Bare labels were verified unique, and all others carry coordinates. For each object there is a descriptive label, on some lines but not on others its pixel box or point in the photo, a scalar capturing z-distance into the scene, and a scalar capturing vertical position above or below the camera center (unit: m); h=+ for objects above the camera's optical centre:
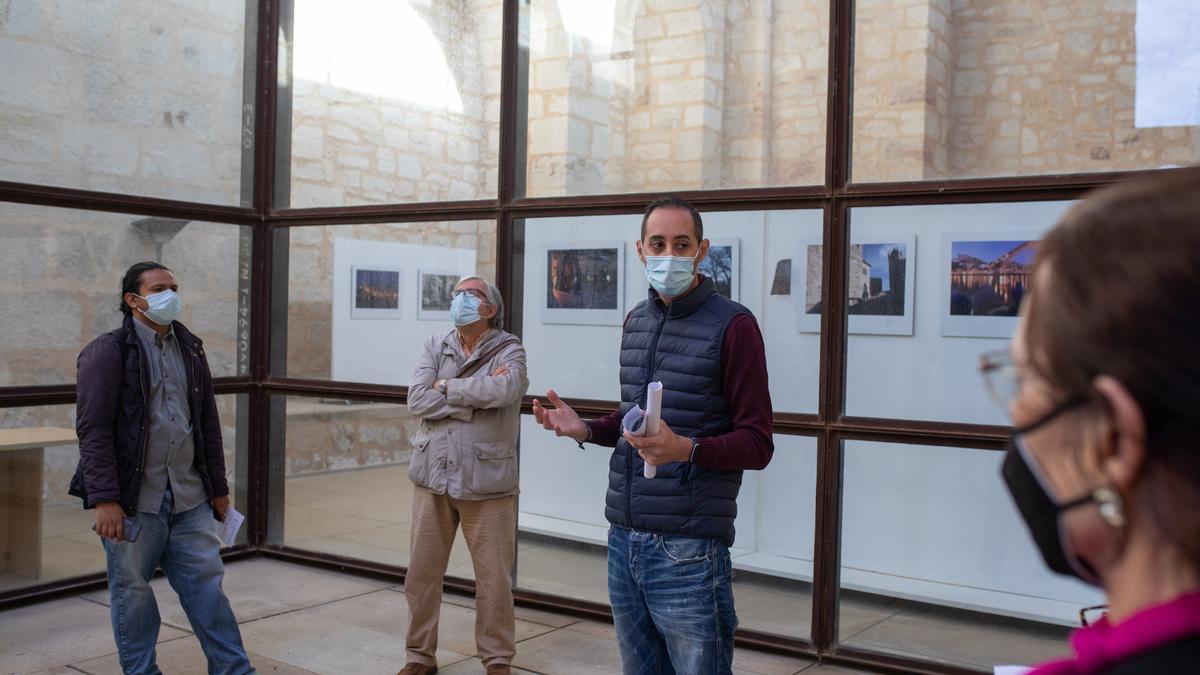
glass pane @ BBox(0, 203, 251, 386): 5.87 +0.18
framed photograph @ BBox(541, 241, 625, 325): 5.76 +0.20
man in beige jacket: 4.60 -0.69
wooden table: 5.83 -1.09
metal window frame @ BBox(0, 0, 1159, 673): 4.83 +0.58
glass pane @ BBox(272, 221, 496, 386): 6.36 +0.15
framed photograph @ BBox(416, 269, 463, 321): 6.35 +0.13
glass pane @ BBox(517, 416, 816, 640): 5.16 -1.14
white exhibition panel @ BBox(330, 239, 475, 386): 6.43 -0.05
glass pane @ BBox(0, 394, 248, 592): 5.84 -1.14
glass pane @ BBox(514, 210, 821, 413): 5.16 +0.14
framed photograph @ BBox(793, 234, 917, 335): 4.88 +0.19
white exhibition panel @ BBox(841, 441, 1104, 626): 4.65 -0.98
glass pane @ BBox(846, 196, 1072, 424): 4.62 +0.13
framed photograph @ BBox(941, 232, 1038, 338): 4.59 +0.21
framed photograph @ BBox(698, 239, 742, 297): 5.32 +0.29
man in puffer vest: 2.97 -0.44
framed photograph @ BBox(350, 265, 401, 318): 6.63 +0.14
